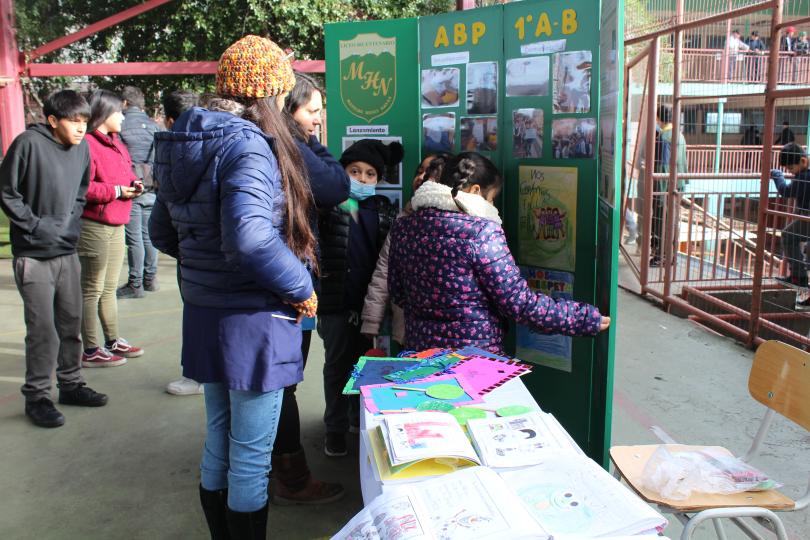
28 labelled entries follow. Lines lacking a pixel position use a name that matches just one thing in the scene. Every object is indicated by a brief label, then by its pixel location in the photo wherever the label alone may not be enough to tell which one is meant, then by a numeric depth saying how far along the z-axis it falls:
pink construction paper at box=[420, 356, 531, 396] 2.16
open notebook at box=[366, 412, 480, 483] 1.64
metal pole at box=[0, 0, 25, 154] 9.55
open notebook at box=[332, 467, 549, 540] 1.36
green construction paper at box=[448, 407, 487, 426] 1.92
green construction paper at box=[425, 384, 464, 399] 2.07
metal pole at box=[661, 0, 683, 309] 5.89
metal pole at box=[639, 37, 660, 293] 6.41
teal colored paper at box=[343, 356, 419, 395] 2.22
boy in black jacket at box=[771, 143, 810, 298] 5.69
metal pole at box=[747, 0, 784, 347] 4.74
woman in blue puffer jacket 1.98
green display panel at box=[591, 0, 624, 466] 2.42
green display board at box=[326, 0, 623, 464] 2.75
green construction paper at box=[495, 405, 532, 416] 1.94
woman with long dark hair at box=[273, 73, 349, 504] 2.54
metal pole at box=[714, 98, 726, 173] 6.67
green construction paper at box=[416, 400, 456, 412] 1.98
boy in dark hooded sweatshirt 3.65
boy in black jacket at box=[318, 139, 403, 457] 3.11
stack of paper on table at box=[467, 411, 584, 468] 1.68
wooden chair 2.02
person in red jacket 4.50
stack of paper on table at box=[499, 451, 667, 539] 1.39
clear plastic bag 2.21
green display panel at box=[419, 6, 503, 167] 3.09
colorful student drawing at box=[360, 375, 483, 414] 2.00
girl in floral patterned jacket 2.51
